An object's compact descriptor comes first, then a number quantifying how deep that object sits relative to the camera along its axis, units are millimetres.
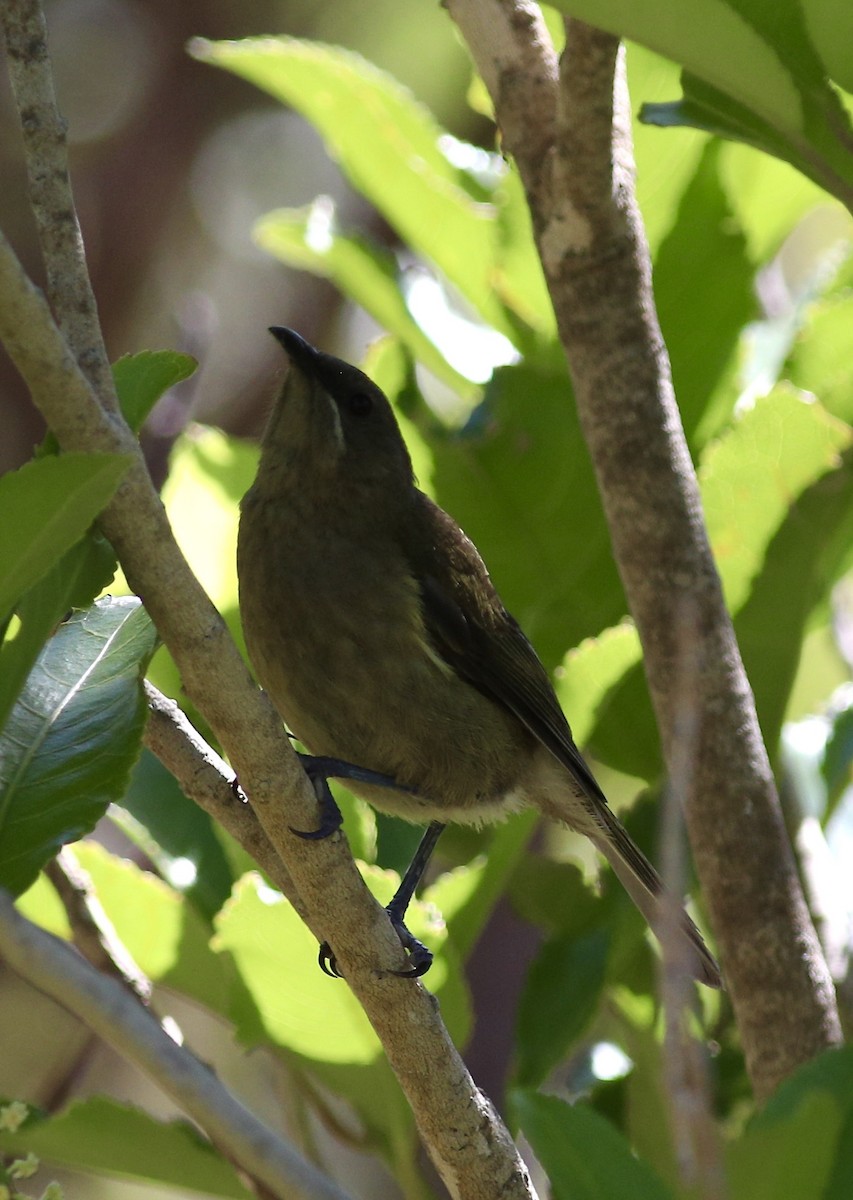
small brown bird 5594
